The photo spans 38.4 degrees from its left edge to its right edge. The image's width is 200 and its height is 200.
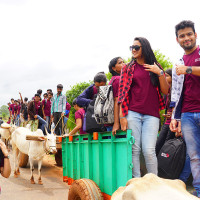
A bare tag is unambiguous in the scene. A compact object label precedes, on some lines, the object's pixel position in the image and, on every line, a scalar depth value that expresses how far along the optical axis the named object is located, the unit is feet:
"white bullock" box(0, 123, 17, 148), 47.69
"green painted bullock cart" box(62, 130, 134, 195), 10.34
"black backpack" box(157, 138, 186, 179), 11.47
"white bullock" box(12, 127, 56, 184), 26.11
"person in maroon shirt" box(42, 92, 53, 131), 39.03
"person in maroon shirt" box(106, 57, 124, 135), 11.39
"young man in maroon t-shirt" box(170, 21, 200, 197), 9.46
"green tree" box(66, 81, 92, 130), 61.52
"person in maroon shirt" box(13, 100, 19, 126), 61.36
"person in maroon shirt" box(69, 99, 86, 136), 20.47
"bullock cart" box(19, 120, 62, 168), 33.09
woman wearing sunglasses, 10.63
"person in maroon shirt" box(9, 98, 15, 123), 63.41
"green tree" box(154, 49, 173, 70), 51.52
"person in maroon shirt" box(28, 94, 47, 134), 35.86
